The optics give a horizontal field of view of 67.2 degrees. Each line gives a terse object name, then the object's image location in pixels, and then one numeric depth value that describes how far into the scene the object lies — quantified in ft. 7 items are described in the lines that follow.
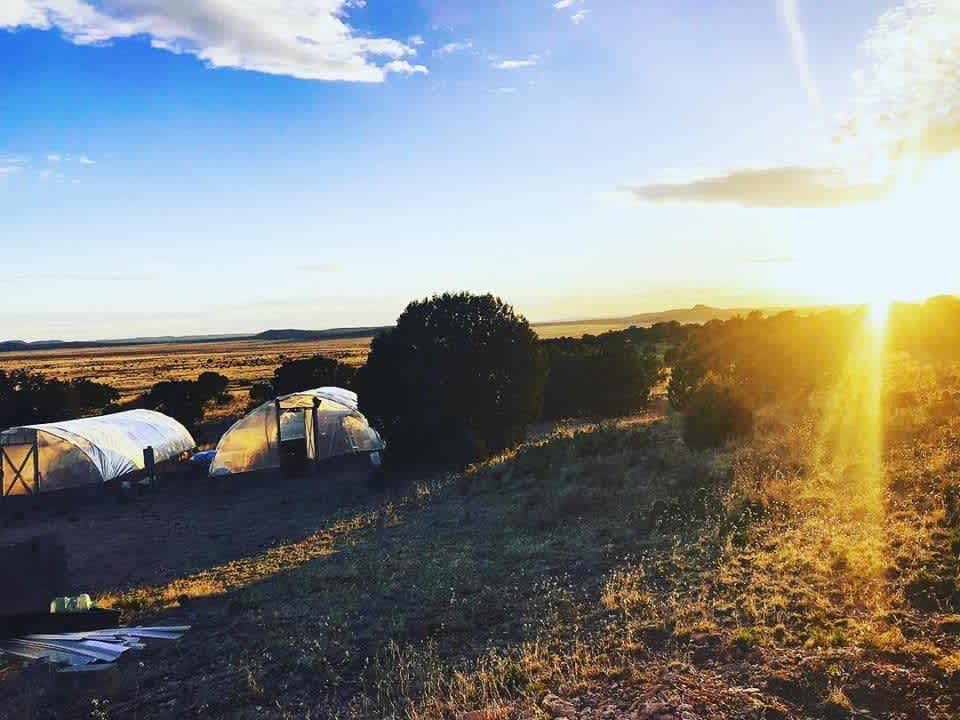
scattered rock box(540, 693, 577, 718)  21.85
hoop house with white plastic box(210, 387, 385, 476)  94.99
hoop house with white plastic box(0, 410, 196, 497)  84.53
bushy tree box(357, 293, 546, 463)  89.66
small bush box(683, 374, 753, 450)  63.57
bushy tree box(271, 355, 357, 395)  168.45
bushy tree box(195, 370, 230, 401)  168.31
